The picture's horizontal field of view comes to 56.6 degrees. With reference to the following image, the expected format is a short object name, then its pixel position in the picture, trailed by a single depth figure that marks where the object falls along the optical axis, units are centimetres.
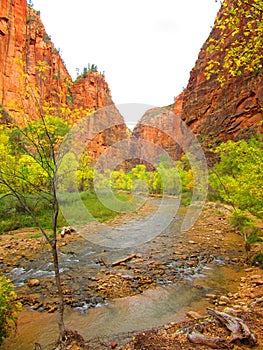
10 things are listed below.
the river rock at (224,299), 659
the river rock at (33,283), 789
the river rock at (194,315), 565
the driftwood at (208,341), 397
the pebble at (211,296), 696
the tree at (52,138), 454
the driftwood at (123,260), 1003
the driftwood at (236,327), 404
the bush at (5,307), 418
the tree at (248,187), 700
